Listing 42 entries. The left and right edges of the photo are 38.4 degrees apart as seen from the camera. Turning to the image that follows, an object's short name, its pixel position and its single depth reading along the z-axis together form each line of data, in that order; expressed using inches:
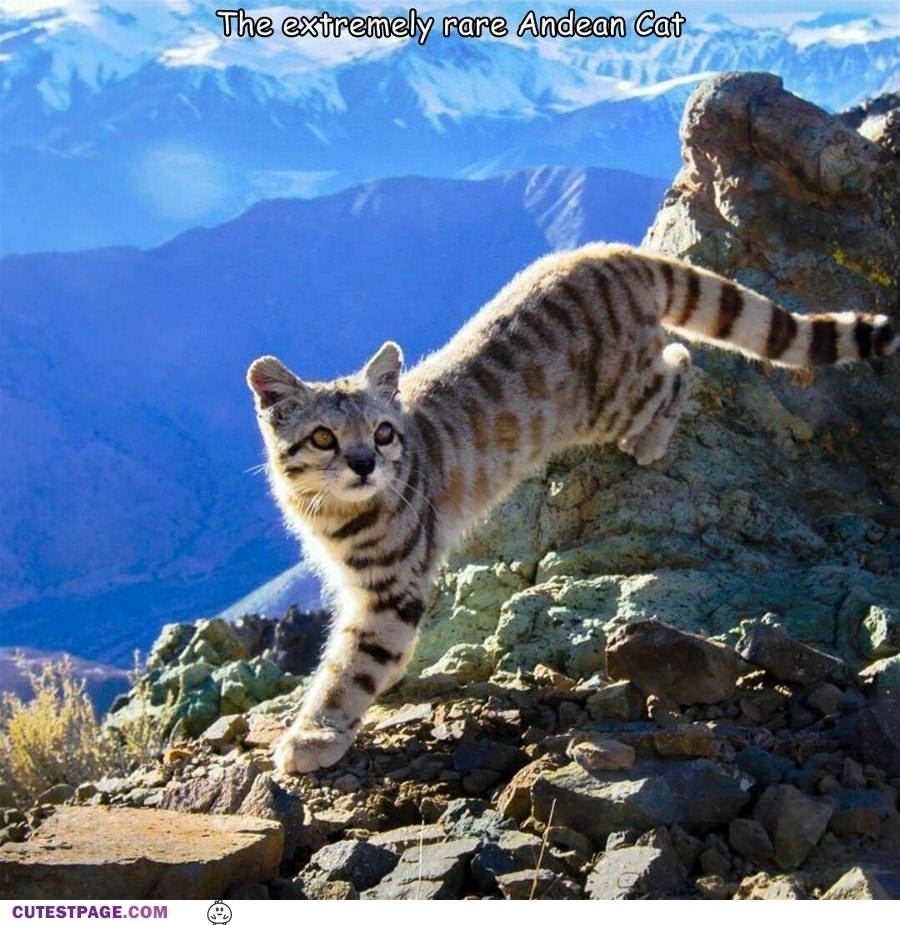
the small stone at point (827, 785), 159.3
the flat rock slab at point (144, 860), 146.5
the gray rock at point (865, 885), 136.3
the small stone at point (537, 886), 144.0
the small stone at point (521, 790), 161.9
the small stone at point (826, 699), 179.5
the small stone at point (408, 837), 158.4
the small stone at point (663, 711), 180.1
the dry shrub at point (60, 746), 232.5
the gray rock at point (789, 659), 186.7
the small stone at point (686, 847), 149.1
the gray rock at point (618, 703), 183.9
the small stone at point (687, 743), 165.2
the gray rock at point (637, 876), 142.9
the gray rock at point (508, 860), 148.3
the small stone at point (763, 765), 161.8
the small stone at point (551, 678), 203.6
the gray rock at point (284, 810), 163.2
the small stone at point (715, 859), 147.8
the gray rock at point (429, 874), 146.7
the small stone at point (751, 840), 148.9
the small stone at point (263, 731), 217.3
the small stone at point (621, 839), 150.6
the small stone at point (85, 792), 199.6
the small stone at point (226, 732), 221.5
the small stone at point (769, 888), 140.4
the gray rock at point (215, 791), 171.8
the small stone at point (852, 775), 160.6
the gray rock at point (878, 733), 164.4
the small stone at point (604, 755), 162.1
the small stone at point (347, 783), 185.7
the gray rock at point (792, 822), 147.8
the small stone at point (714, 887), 142.9
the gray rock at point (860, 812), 151.1
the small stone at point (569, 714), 186.8
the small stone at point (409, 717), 205.0
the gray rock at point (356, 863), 152.2
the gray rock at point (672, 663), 184.5
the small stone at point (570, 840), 152.4
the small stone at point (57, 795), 214.8
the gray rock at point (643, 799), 153.5
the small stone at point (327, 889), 149.4
